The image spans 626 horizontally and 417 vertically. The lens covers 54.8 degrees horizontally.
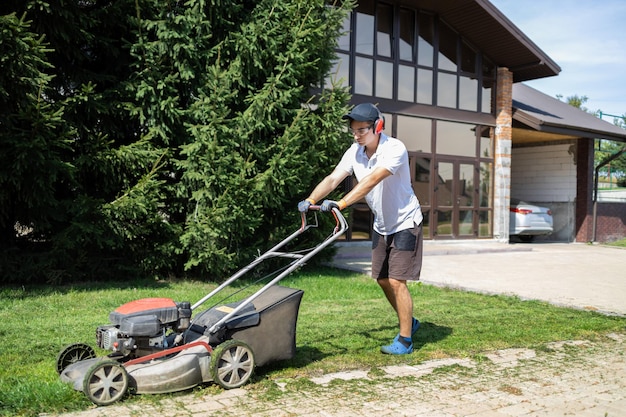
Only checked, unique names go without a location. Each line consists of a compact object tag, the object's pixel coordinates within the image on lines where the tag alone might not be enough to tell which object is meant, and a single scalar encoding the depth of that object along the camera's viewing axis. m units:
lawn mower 3.61
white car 18.67
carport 19.92
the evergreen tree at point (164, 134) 7.73
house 15.24
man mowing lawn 4.75
